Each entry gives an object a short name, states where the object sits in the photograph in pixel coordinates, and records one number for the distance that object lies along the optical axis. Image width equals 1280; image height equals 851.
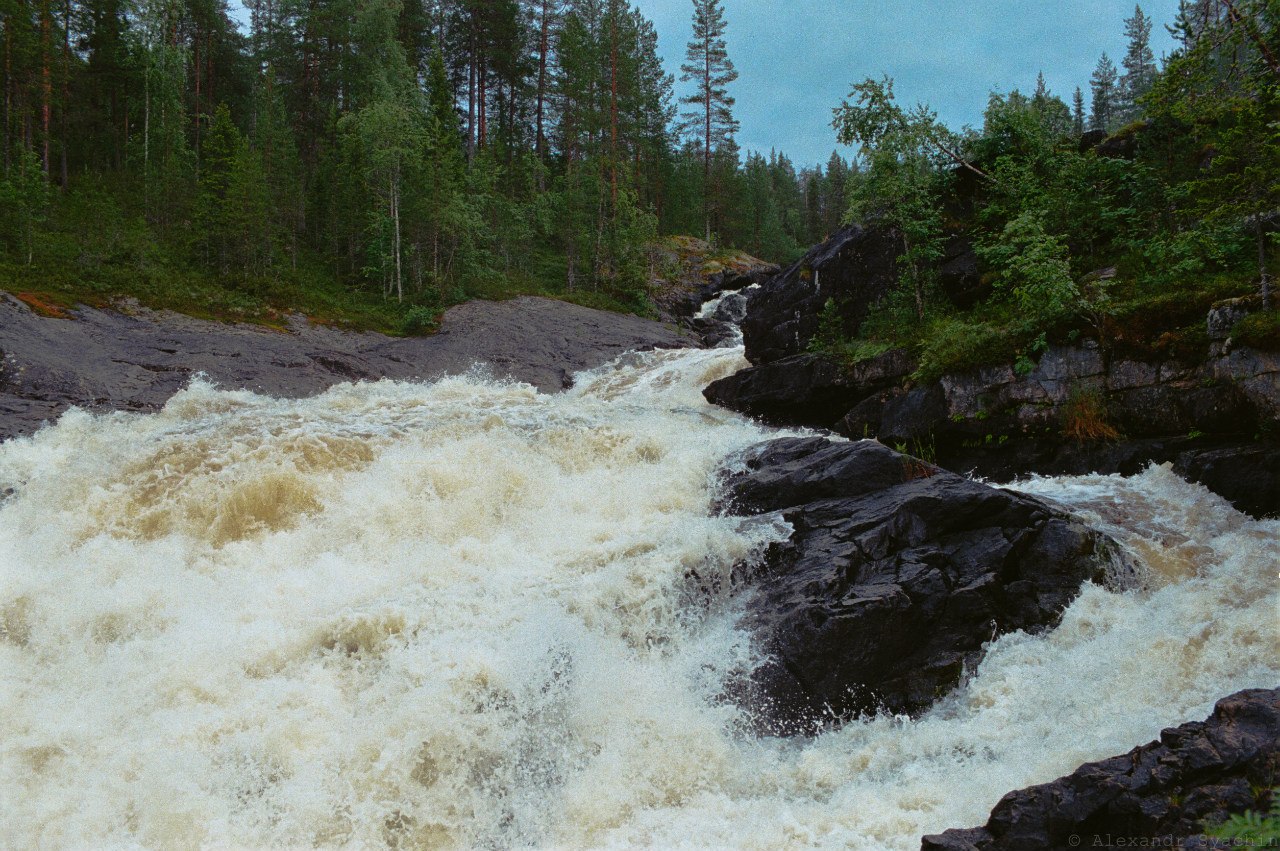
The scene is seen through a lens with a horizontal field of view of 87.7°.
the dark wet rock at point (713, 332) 33.28
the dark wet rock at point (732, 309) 37.56
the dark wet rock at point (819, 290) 17.34
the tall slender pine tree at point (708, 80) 47.94
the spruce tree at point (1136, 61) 67.12
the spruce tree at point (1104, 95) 64.44
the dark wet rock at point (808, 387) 15.12
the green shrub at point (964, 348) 12.51
